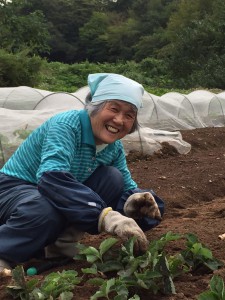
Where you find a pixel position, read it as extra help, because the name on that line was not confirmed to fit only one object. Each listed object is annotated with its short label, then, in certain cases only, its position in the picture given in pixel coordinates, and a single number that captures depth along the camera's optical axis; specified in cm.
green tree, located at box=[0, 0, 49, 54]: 1759
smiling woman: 185
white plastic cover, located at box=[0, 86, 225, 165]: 493
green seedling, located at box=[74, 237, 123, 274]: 167
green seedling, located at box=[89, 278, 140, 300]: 139
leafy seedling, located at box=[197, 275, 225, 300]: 126
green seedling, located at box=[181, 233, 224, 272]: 168
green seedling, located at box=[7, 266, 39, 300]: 145
